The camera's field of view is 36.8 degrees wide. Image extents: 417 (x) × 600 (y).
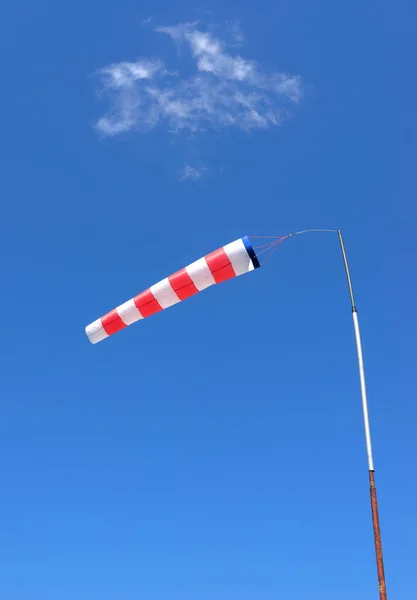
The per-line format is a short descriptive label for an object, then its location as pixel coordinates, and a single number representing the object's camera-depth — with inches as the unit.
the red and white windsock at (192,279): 839.1
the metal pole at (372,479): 596.1
